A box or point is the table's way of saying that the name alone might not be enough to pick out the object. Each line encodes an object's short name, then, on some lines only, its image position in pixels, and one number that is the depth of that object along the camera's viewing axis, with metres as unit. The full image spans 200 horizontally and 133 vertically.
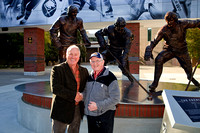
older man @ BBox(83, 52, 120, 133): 1.97
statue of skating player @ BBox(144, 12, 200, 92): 3.88
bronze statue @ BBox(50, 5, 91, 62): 4.16
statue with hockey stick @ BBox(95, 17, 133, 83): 4.54
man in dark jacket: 2.06
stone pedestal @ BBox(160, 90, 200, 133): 1.64
